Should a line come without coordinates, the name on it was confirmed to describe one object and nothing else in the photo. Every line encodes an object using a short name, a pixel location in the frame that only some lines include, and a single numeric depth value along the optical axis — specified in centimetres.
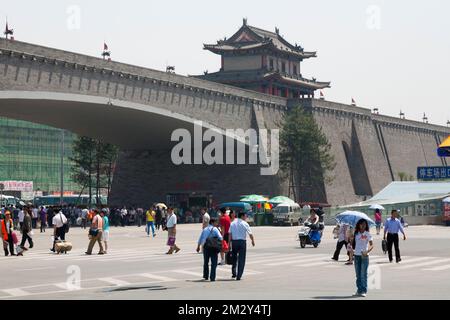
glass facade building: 11769
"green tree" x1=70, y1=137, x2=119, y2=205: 7831
